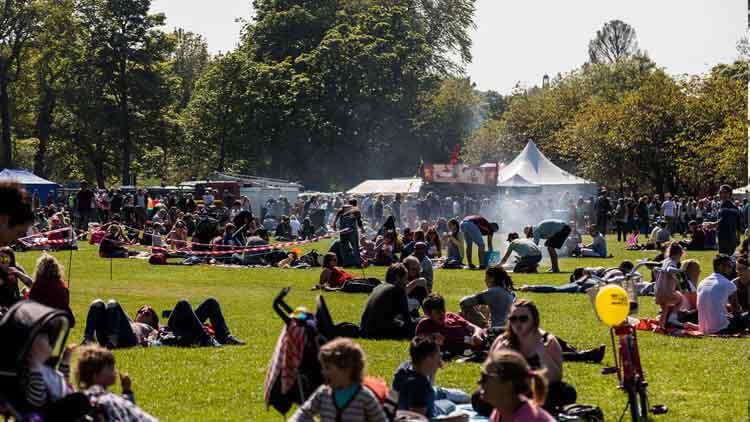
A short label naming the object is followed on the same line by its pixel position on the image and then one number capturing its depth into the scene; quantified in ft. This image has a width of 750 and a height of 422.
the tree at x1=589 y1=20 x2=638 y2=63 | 436.76
